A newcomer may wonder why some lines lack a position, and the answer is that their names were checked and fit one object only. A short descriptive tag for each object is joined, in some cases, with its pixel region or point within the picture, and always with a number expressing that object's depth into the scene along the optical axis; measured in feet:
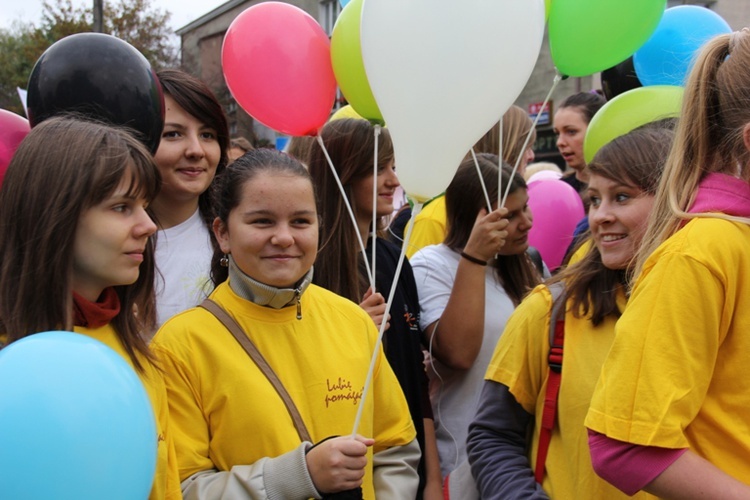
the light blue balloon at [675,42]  10.04
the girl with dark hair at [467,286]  9.41
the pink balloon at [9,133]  7.29
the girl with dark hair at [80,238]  5.37
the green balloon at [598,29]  9.13
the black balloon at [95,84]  6.82
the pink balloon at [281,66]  8.69
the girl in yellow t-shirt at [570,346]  6.35
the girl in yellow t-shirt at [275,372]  6.13
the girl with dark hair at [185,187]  8.40
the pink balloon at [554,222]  13.84
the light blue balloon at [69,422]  3.89
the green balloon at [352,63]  8.53
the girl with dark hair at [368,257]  8.86
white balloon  6.46
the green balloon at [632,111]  8.27
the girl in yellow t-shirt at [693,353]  4.46
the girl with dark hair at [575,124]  14.97
